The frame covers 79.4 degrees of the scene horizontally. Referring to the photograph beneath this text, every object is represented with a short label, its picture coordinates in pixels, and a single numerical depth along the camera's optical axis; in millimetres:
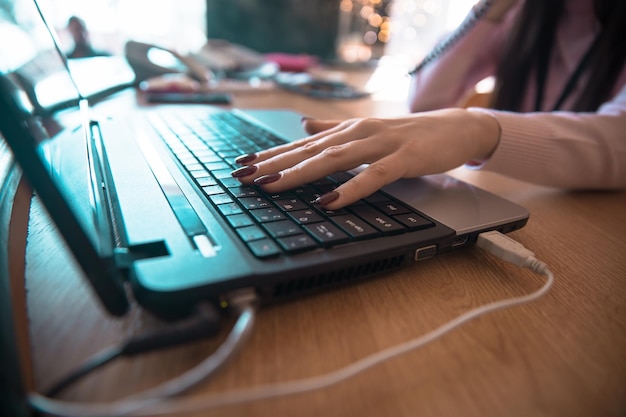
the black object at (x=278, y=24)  1710
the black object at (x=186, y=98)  909
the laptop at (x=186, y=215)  230
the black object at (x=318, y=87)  1151
